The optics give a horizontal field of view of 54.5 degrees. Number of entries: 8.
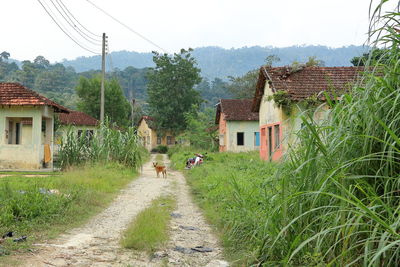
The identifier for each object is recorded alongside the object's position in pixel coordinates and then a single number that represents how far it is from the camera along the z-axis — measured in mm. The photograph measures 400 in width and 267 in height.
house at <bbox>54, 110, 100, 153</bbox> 35738
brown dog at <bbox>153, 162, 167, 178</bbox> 15912
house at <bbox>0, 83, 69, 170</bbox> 17797
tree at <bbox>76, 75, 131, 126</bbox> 41125
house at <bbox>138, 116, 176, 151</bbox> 52756
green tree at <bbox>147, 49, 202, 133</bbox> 47406
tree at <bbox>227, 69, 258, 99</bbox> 48859
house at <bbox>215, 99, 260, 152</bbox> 32062
